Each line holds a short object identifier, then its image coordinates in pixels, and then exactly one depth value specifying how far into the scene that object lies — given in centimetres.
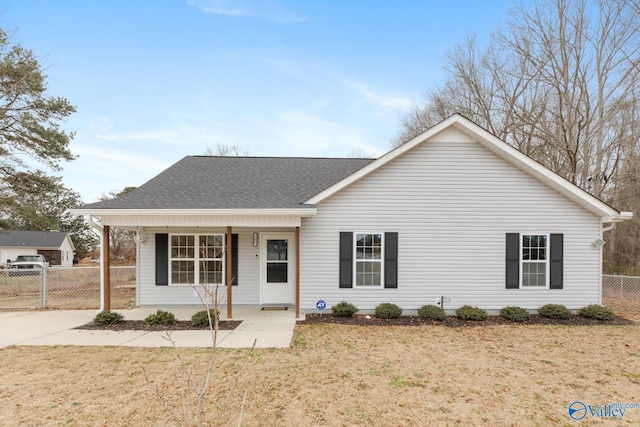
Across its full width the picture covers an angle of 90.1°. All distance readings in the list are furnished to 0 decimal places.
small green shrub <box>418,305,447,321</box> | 813
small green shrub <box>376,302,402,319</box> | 823
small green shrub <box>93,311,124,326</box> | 761
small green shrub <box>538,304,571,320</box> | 828
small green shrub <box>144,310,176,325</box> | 766
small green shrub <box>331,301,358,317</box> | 827
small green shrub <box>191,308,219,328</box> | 746
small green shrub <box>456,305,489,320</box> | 814
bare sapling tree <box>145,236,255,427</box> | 365
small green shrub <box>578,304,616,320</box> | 828
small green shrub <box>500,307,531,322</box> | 814
